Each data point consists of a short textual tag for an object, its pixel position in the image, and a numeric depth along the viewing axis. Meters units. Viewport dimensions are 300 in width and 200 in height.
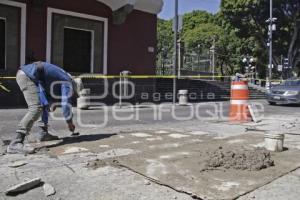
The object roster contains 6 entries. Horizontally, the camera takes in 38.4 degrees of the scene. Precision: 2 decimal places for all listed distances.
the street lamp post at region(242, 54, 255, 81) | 46.44
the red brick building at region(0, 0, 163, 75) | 17.45
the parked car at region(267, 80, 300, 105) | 18.98
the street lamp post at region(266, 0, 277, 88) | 34.84
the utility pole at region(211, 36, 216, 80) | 38.88
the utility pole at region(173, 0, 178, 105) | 17.88
